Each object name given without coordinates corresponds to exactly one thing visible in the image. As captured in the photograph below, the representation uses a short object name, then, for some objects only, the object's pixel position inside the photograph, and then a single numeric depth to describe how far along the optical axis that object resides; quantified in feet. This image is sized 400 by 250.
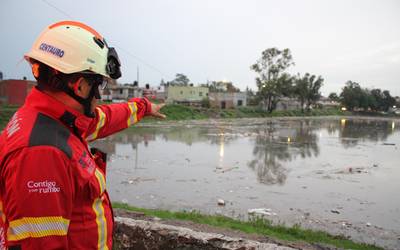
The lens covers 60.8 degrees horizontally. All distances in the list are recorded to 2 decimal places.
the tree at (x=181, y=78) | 358.49
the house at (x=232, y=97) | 244.34
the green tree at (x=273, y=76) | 211.20
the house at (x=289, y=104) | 278.63
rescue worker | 4.67
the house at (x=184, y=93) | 245.65
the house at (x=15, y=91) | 123.65
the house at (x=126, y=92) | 204.87
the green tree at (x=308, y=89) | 256.93
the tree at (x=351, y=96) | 329.11
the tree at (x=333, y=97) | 419.99
